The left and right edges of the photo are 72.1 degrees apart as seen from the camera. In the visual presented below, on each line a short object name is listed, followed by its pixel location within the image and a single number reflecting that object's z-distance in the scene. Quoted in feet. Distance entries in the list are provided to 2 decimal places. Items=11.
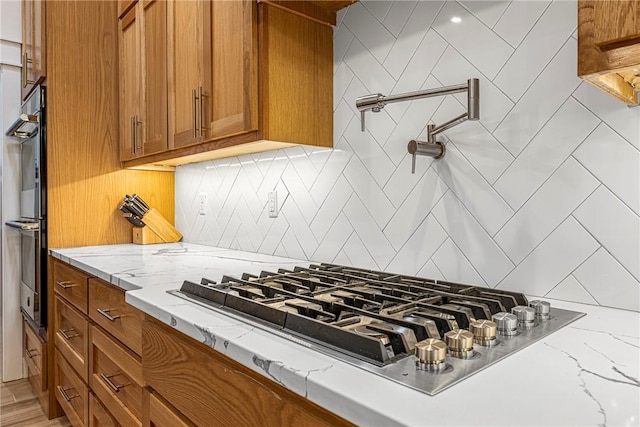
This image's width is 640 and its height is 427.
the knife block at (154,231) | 8.25
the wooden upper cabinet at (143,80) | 6.56
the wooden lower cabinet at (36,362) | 7.85
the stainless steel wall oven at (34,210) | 7.55
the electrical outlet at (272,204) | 6.36
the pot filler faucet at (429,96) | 3.54
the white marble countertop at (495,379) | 1.70
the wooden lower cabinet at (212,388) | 2.34
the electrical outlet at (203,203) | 7.99
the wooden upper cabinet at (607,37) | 2.17
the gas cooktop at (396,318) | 2.15
